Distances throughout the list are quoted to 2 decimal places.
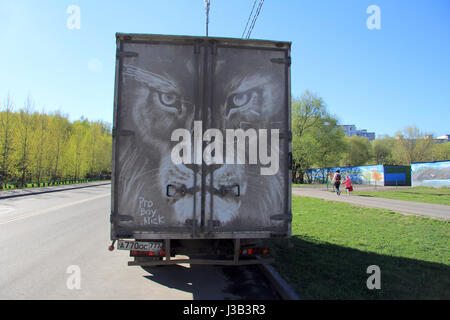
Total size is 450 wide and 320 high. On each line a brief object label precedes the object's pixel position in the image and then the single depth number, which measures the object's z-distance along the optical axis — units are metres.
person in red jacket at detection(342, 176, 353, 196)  20.00
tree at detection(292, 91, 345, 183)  42.50
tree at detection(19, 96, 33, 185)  27.50
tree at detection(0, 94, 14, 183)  25.50
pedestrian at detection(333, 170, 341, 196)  20.47
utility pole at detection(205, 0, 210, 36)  10.11
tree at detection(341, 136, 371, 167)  60.06
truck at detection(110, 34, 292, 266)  3.97
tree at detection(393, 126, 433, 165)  45.12
